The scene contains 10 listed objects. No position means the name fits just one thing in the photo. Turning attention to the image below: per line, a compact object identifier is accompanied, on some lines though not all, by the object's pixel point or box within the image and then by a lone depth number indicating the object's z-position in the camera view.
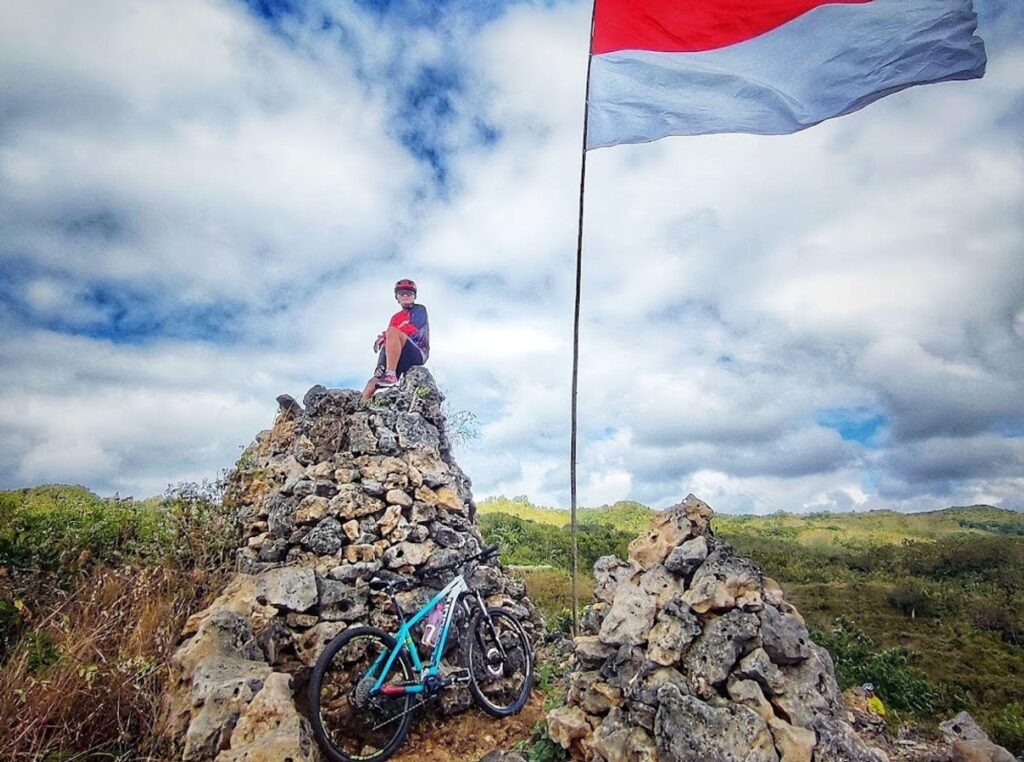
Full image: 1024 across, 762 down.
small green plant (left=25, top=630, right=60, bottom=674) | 5.71
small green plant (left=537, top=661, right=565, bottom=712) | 6.66
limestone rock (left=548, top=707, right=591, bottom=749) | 4.76
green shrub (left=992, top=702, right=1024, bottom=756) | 7.21
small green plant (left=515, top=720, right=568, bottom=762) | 4.96
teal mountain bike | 6.01
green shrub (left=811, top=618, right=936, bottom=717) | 8.21
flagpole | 8.01
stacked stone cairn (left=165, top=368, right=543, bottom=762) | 5.05
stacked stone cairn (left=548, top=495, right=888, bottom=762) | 4.04
